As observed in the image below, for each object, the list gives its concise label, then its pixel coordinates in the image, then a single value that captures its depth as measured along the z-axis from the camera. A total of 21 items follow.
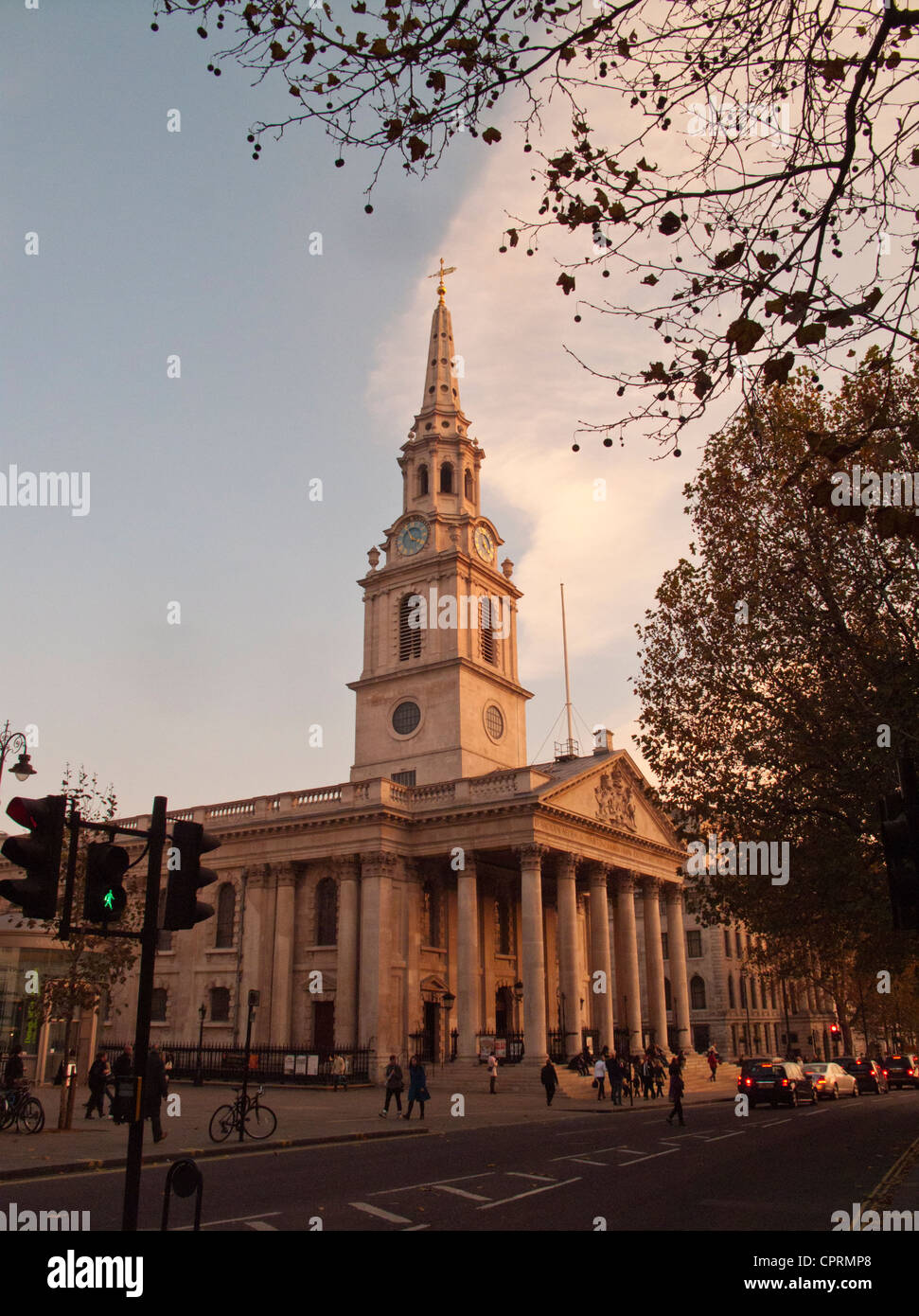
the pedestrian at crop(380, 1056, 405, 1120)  27.47
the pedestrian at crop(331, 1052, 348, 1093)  37.59
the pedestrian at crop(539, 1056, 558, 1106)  33.78
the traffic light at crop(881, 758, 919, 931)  7.28
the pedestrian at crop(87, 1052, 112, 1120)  25.86
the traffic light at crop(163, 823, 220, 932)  8.00
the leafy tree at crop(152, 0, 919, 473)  6.98
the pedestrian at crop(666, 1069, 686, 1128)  24.84
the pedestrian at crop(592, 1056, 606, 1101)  35.87
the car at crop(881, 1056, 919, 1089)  53.97
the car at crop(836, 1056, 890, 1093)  46.41
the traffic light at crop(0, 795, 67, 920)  7.35
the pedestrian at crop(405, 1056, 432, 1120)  26.92
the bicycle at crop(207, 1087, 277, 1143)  20.23
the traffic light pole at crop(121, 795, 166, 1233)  6.98
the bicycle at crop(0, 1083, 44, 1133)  20.64
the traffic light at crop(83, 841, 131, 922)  7.89
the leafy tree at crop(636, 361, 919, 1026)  19.75
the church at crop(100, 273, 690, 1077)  42.06
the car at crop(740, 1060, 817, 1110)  34.50
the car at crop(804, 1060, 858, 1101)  40.41
